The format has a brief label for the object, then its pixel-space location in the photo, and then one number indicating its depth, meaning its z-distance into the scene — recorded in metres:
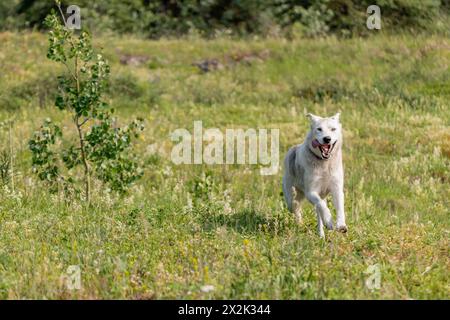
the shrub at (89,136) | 12.16
